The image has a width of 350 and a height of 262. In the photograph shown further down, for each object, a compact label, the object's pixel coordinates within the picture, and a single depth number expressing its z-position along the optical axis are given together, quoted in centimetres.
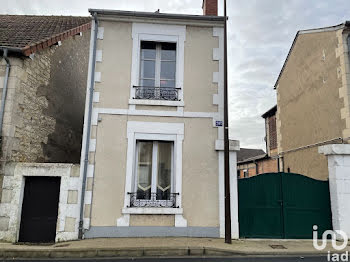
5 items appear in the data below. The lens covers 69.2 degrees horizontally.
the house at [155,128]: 608
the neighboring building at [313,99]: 795
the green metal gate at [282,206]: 636
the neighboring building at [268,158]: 1405
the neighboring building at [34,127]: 583
